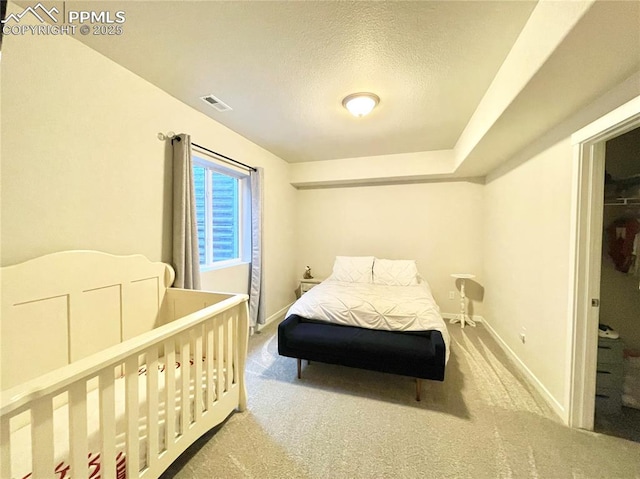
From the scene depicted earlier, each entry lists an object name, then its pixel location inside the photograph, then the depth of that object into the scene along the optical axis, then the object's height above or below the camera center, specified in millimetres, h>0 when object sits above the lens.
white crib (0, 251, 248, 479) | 887 -629
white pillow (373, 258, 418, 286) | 3379 -494
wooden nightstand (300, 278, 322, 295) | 4047 -782
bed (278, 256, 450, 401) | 1921 -847
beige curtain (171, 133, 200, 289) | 2043 +162
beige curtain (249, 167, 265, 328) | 3154 -84
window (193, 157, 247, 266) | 2701 +268
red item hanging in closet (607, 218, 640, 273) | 1838 -2
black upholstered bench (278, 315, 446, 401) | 1884 -901
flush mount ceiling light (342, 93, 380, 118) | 2035 +1108
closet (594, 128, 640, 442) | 1729 -444
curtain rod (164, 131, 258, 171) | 2041 +815
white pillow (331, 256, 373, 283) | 3555 -482
